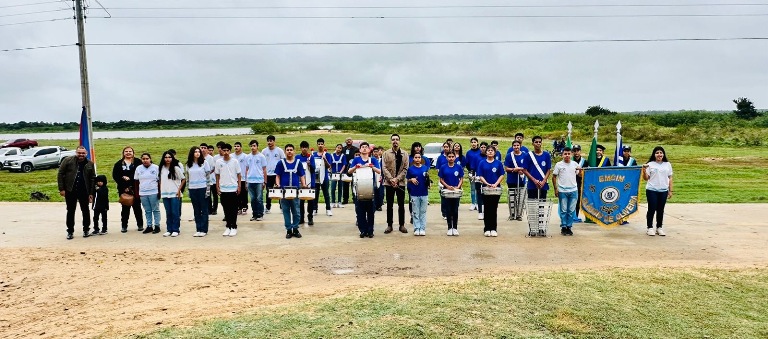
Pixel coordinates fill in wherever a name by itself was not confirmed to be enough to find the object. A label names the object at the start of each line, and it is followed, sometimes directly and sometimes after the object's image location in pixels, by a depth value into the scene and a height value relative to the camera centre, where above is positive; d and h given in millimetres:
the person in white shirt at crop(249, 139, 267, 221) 13031 -1136
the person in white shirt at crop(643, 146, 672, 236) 11422 -1287
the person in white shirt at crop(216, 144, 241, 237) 11867 -1237
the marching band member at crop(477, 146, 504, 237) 11576 -1214
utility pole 16123 +1611
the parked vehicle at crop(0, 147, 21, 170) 34644 -1599
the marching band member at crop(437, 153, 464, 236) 11617 -1226
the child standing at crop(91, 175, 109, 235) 12234 -1619
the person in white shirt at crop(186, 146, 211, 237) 11773 -1254
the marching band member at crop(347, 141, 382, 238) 11609 -1843
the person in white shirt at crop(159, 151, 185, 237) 11906 -1304
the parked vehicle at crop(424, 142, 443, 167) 31550 -1696
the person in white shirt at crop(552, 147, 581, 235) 11703 -1396
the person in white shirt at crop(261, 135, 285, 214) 13969 -841
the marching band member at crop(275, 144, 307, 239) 11625 -1144
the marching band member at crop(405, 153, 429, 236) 11602 -1367
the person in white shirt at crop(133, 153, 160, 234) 12039 -1177
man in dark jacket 11633 -1123
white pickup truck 33062 -1936
